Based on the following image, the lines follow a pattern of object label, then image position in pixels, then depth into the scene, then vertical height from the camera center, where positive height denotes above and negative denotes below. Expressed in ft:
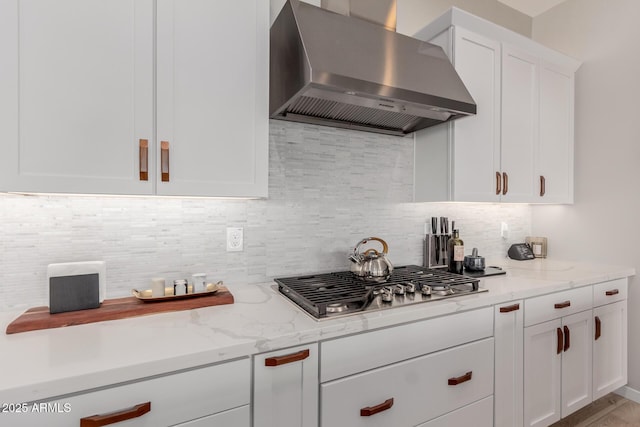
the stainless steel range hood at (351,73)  4.19 +1.98
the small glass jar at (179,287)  4.32 -1.04
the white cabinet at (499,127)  5.97 +1.78
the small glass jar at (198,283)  4.46 -1.01
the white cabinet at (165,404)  2.49 -1.65
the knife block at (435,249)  6.86 -0.79
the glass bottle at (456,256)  6.51 -0.89
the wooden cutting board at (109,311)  3.38 -1.18
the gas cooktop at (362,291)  3.88 -1.12
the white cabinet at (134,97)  3.27 +1.33
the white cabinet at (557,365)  5.34 -2.73
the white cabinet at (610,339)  6.33 -2.61
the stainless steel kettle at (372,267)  5.23 -0.92
